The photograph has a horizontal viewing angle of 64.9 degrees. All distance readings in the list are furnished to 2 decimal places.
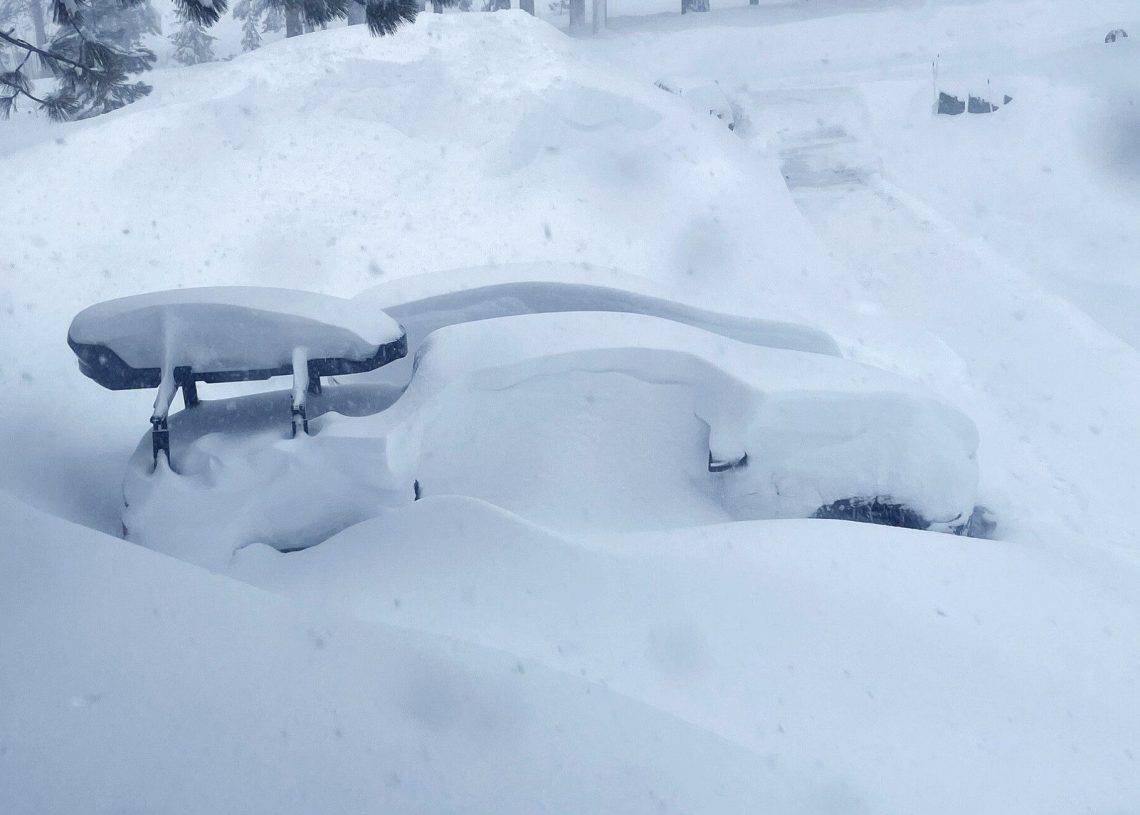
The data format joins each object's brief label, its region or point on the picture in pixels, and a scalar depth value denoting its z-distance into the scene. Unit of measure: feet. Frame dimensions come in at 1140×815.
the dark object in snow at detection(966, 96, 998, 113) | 58.49
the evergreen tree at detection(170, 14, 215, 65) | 90.84
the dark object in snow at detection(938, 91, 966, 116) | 59.93
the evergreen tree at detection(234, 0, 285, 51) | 100.32
